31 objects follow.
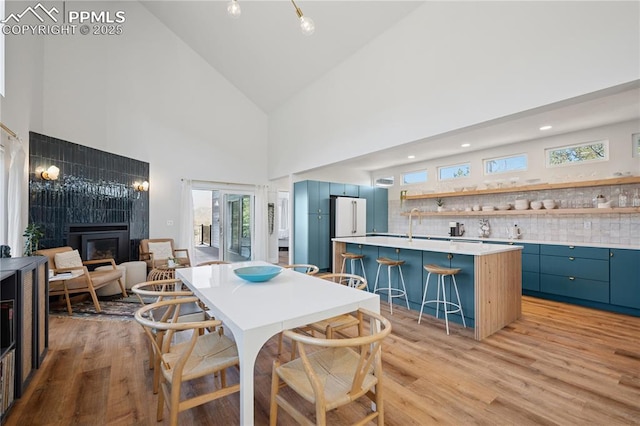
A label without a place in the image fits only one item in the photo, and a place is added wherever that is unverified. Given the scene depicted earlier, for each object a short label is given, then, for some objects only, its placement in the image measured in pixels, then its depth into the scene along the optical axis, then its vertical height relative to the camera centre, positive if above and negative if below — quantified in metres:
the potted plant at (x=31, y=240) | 3.21 -0.27
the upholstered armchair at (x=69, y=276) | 3.50 -0.75
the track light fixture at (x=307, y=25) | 2.31 +1.57
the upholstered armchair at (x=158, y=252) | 5.10 -0.69
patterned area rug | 3.41 -1.22
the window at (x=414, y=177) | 6.55 +0.87
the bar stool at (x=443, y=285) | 2.96 -0.83
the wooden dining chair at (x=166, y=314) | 1.82 -0.85
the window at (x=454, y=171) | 5.78 +0.88
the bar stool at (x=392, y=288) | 3.58 -1.02
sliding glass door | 7.02 -0.05
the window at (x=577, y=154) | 4.18 +0.91
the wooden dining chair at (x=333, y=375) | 1.16 -0.81
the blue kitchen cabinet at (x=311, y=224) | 5.93 -0.21
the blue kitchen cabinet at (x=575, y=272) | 3.65 -0.82
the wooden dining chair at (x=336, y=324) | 1.98 -0.80
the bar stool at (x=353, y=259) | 4.16 -0.73
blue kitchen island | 2.81 -0.71
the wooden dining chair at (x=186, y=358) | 1.33 -0.79
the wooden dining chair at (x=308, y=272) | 2.43 -0.54
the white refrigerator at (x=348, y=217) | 6.13 -0.07
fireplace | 4.31 -0.39
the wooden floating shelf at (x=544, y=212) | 3.73 +0.01
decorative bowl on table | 1.99 -0.44
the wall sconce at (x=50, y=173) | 3.77 +0.58
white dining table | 1.19 -0.49
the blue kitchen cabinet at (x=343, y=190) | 6.36 +0.56
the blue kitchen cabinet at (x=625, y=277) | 3.41 -0.81
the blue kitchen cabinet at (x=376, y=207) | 6.87 +0.16
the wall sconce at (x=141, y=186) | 5.28 +0.56
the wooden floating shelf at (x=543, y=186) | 3.76 +0.40
